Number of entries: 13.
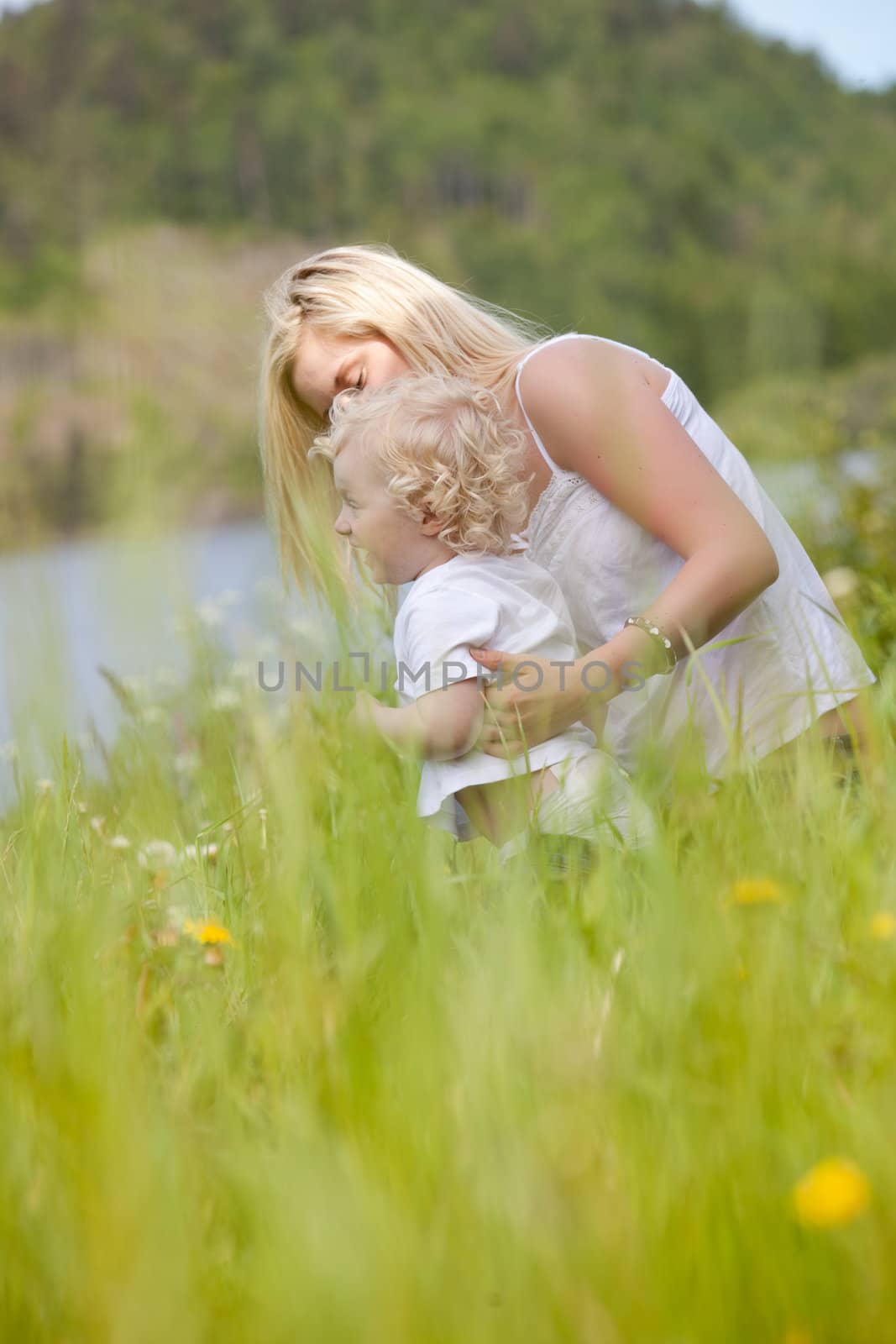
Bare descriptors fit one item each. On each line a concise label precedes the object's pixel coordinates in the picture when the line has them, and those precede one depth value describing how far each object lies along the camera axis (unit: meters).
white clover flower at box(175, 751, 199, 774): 5.18
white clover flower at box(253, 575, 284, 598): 5.42
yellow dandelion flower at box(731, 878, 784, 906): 4.29
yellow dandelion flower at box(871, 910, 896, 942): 4.27
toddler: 4.71
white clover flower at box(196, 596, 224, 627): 5.73
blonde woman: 4.75
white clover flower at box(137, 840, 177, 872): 4.61
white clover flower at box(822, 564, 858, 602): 5.33
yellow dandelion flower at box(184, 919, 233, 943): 4.41
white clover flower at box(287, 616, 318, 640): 4.69
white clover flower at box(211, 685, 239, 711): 5.40
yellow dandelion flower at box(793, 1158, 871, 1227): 2.85
